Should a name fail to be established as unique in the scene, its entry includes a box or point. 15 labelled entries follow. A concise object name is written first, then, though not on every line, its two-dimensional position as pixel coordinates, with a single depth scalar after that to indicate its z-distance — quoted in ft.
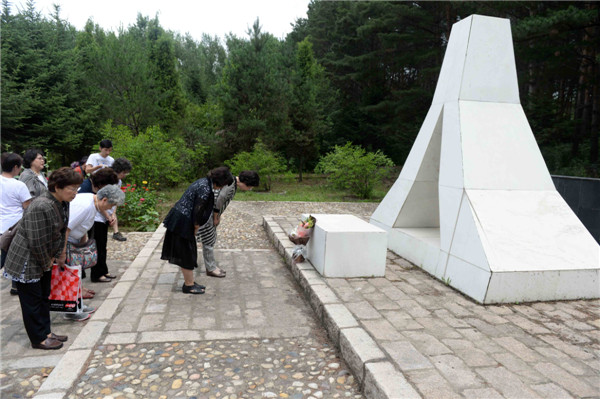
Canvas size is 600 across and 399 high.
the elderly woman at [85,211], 12.57
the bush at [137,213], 27.30
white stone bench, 15.62
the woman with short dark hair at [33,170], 15.99
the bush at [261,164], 48.21
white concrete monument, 13.58
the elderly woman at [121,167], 17.60
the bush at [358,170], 45.47
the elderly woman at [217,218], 14.99
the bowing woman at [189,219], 13.92
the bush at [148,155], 38.34
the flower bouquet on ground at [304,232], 17.51
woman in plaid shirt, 9.92
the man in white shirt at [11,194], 13.58
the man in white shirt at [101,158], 20.82
